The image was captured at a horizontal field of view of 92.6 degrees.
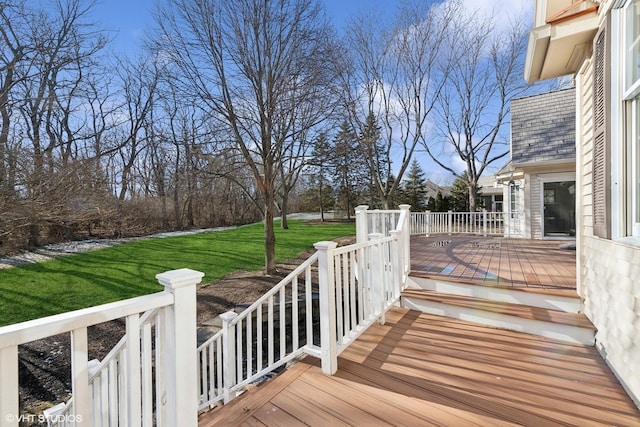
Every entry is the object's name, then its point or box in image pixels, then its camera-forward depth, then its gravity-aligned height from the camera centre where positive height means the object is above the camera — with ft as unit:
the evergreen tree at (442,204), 77.41 +1.28
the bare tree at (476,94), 42.04 +18.57
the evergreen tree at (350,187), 82.99 +6.71
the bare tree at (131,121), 43.06 +15.72
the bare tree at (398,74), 38.45 +18.23
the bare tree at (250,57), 20.65 +10.86
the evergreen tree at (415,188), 85.66 +6.15
